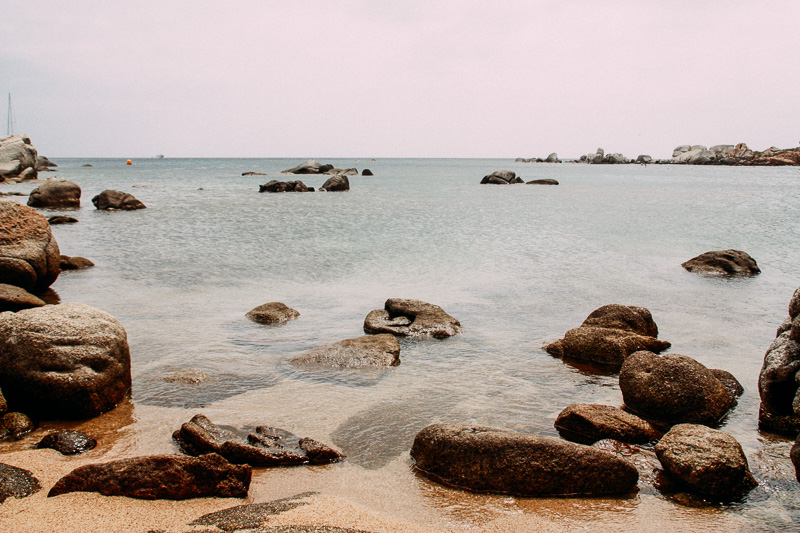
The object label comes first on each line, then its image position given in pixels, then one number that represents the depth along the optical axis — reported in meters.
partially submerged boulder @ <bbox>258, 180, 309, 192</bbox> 49.19
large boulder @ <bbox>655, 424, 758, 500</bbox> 5.37
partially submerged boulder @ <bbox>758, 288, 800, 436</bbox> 6.73
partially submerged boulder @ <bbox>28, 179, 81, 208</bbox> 33.56
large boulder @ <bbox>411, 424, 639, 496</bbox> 5.41
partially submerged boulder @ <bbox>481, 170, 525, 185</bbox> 67.69
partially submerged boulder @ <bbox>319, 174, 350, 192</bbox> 51.09
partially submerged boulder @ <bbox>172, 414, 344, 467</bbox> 5.77
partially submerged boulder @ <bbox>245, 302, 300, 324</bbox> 11.50
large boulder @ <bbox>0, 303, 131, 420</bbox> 6.65
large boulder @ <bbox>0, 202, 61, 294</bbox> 12.44
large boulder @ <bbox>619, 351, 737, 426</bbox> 7.18
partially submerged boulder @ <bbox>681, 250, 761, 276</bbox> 17.09
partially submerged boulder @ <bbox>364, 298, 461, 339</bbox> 10.73
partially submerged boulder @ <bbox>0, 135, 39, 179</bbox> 52.91
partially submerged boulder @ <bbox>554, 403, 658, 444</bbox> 6.45
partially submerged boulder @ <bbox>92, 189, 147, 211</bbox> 33.81
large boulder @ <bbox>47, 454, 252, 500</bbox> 4.76
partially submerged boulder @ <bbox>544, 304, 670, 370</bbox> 9.43
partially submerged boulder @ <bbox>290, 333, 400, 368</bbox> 9.03
